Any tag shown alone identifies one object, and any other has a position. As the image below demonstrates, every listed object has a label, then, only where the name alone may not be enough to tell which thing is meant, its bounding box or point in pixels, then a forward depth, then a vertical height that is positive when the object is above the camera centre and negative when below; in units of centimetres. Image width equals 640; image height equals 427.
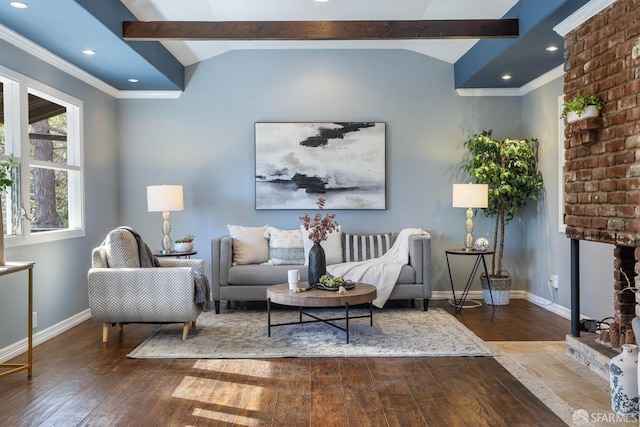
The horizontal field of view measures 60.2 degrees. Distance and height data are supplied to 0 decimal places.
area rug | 415 -110
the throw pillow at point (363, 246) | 615 -45
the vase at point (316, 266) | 476 -52
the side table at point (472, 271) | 579 -78
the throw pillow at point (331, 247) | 605 -45
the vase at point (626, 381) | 285 -93
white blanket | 557 -66
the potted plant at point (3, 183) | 348 +16
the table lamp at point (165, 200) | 586 +8
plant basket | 606 -94
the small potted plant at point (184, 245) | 590 -41
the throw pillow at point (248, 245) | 590 -42
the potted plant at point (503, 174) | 600 +33
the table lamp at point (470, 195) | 585 +10
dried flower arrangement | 473 -20
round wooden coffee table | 430 -72
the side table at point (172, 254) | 578 -49
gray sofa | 565 -75
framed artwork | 652 +49
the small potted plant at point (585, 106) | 354 +64
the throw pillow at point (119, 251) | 459 -36
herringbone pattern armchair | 443 -69
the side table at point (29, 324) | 357 -78
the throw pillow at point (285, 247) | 598 -45
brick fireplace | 322 +37
